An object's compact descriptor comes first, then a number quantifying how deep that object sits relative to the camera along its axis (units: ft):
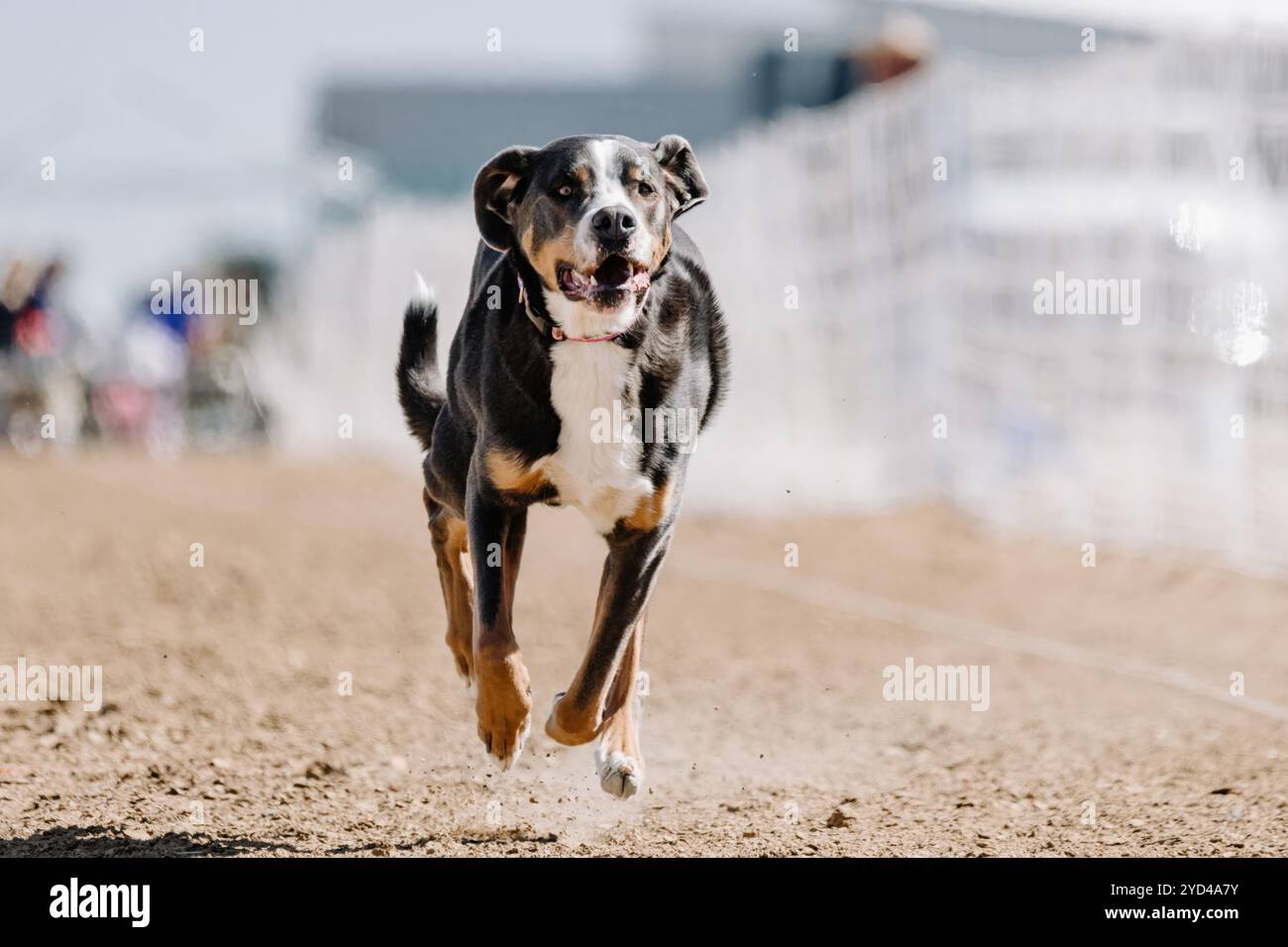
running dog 13.96
